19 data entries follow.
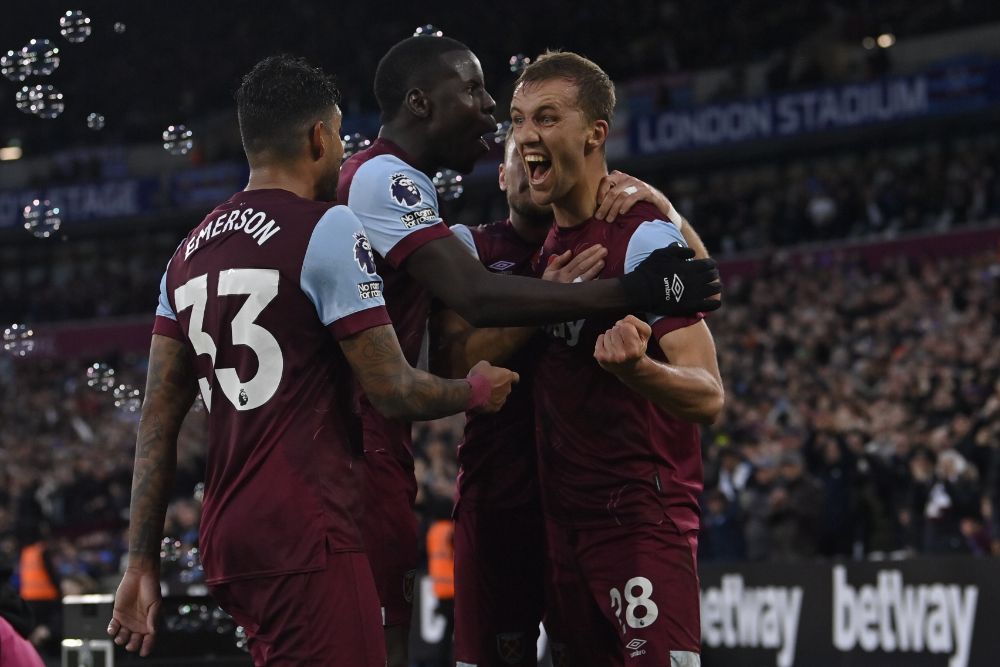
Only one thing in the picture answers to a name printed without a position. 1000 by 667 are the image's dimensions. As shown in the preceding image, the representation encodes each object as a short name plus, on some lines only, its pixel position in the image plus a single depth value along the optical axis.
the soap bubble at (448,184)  12.66
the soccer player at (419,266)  8.98
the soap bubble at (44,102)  14.22
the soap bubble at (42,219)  13.80
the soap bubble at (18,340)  12.98
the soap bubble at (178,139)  13.50
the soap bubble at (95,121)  13.44
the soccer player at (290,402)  7.86
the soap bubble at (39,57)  13.99
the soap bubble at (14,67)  13.94
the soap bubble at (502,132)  11.98
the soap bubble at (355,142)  12.55
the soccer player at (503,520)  10.49
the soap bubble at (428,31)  11.47
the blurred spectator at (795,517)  26.50
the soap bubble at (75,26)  13.59
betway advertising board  20.97
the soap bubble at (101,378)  13.41
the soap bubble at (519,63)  12.25
